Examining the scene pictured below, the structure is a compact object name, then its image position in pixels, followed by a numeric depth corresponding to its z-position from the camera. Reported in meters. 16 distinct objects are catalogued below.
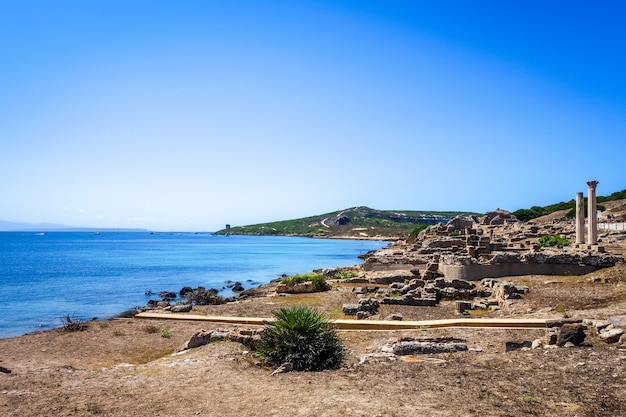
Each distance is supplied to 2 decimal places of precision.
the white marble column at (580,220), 36.19
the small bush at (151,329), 16.48
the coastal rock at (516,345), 10.98
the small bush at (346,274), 33.19
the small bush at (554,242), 37.69
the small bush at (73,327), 17.11
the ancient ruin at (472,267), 21.38
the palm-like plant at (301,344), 10.37
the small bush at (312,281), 27.45
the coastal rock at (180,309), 20.72
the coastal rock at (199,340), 13.15
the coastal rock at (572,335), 10.79
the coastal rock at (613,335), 11.00
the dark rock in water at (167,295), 34.59
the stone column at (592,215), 33.75
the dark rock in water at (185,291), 36.59
